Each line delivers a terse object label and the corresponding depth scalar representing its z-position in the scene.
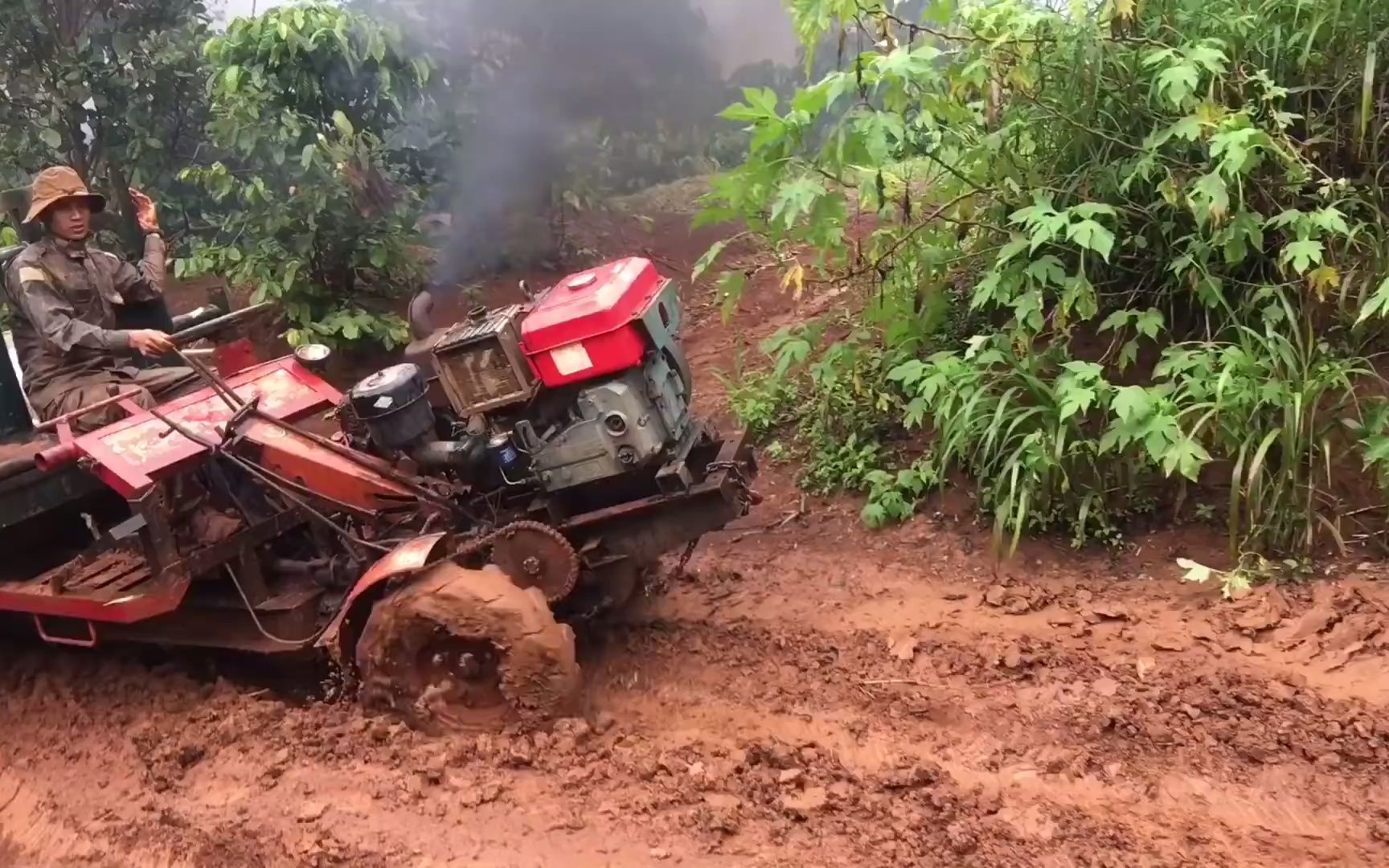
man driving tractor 4.61
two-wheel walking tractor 3.71
